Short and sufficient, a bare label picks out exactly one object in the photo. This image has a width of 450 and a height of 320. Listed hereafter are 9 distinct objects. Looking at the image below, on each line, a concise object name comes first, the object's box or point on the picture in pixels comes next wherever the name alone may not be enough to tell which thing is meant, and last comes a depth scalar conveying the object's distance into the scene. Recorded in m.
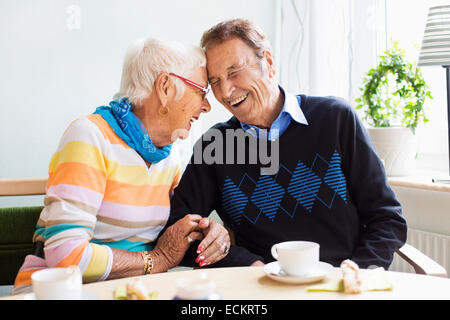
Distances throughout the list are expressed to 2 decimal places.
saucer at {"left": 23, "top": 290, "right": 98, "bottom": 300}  0.83
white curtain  2.50
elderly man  1.60
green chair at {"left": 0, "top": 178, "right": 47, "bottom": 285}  1.75
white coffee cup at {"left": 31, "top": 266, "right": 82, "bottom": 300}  0.80
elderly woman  1.29
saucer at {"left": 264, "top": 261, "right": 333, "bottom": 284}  0.98
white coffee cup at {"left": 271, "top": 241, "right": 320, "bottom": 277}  0.99
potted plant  2.26
